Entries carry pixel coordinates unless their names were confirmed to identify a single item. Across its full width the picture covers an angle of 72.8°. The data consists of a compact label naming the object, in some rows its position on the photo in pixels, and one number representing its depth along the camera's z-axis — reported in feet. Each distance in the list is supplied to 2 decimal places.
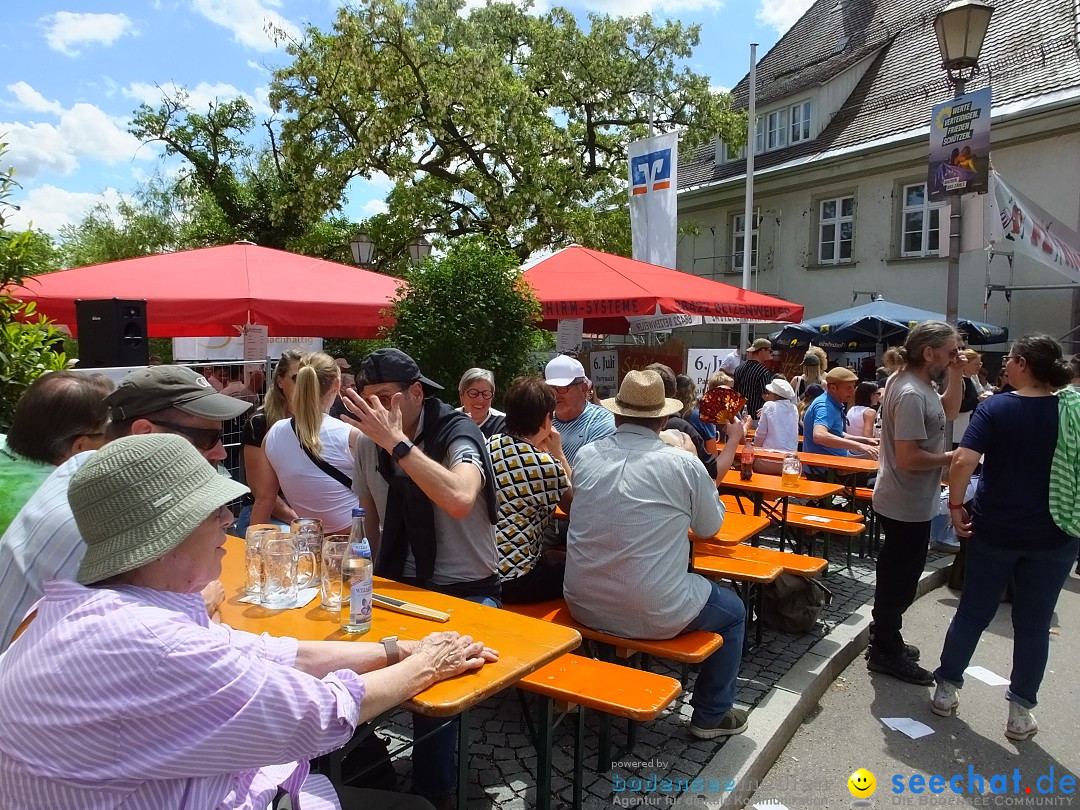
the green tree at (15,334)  11.96
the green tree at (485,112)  49.44
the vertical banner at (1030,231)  36.47
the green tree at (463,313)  20.56
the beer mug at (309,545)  9.55
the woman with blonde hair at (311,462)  12.72
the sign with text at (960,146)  21.11
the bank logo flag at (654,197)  33.91
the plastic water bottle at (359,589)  8.14
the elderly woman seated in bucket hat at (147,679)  4.43
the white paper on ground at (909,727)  12.36
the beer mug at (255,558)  9.16
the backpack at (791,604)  15.66
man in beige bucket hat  10.48
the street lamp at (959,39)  21.04
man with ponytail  13.53
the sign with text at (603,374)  29.50
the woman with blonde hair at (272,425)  14.02
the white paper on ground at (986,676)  14.32
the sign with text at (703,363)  30.27
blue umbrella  42.73
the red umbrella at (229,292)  19.31
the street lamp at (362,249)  44.88
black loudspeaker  15.80
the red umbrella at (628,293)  23.02
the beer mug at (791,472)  18.61
